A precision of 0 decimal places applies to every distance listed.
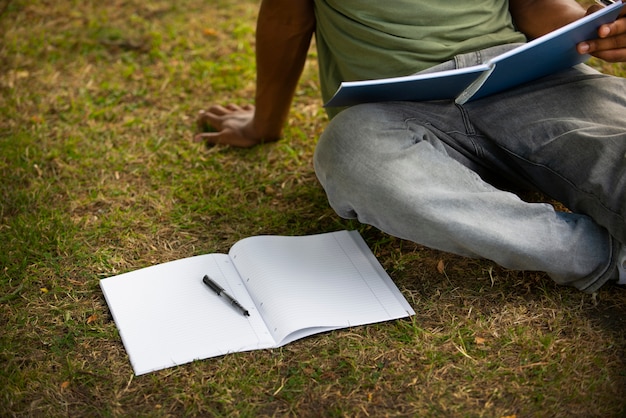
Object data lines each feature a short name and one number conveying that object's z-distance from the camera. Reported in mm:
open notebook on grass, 1673
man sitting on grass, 1708
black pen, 1730
